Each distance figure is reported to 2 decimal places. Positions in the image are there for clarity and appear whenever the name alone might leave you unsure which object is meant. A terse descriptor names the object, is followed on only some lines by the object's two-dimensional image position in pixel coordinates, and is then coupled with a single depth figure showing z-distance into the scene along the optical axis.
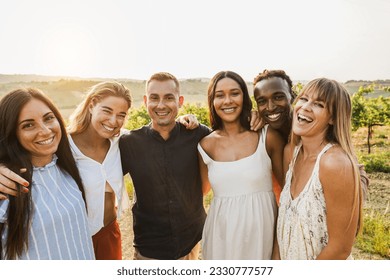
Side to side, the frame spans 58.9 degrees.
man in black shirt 2.30
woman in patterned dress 1.56
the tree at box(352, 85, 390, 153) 9.23
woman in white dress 2.08
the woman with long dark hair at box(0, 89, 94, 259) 1.54
